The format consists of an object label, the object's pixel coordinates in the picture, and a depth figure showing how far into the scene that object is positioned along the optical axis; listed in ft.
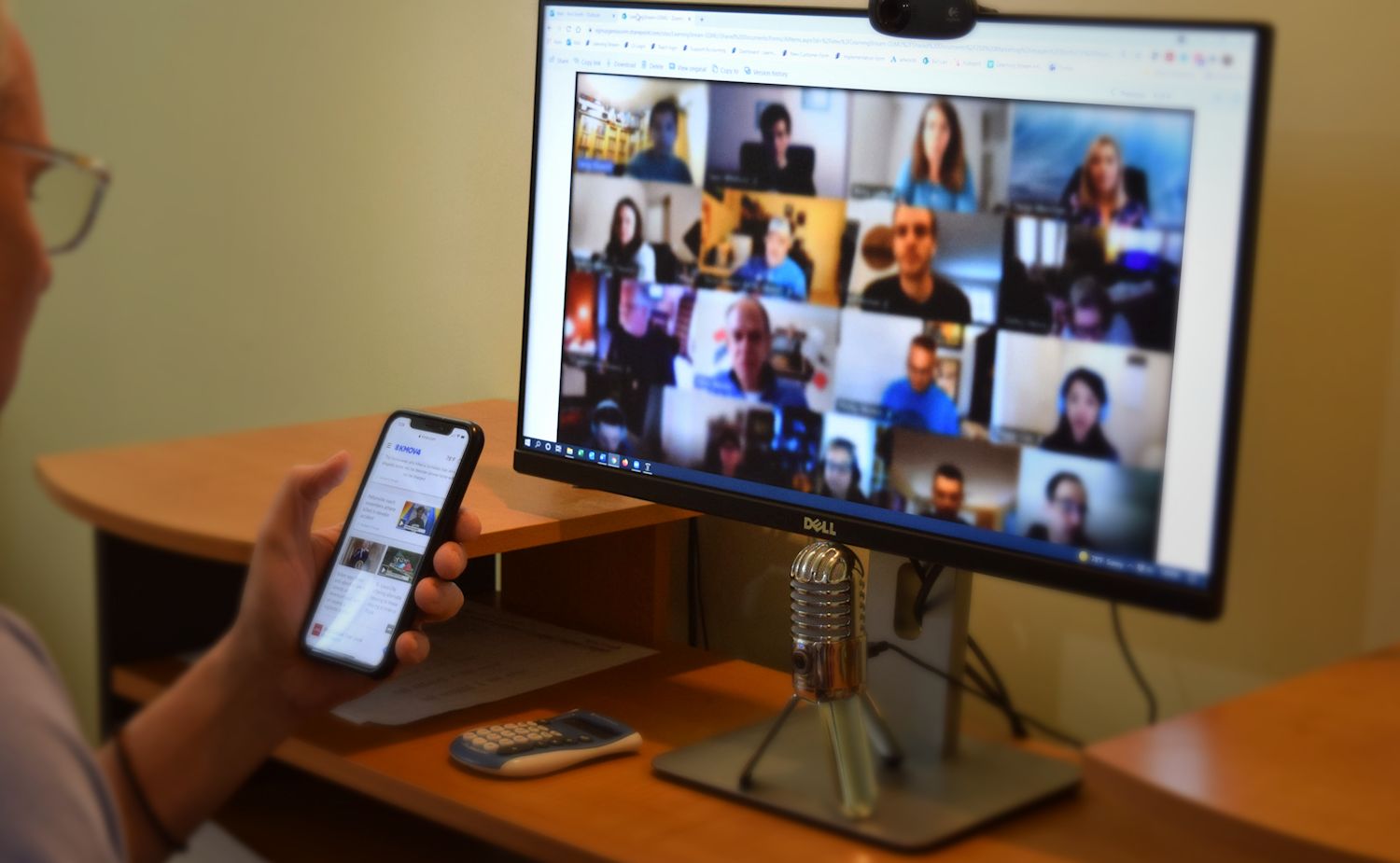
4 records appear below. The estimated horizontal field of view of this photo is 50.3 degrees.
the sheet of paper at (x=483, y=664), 3.41
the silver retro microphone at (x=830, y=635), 2.97
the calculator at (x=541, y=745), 3.01
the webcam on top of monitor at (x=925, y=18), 2.72
